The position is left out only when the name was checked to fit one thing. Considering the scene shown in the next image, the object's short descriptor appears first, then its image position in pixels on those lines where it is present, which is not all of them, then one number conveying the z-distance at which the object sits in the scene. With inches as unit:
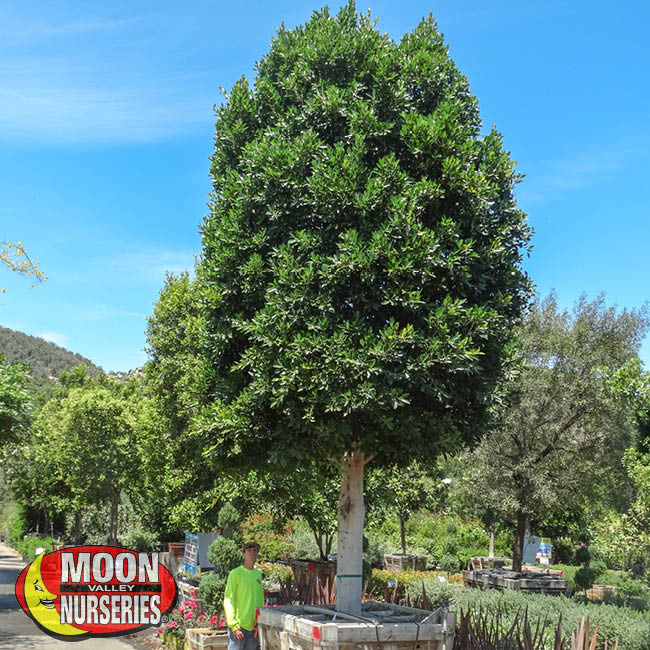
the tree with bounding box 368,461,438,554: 773.9
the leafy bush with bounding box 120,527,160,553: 980.5
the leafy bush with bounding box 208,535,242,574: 516.7
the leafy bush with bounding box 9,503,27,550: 1589.7
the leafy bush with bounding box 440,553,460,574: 1059.9
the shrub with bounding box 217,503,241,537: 600.7
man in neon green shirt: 308.8
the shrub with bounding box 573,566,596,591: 868.0
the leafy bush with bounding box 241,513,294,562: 1011.9
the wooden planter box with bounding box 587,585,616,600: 909.2
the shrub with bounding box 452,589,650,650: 413.4
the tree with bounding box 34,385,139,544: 945.5
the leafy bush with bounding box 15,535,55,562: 1089.3
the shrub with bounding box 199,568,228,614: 464.1
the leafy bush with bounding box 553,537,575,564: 1424.7
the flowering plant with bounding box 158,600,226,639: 455.5
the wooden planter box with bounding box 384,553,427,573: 1071.0
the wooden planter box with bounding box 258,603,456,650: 270.1
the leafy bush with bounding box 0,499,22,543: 1817.2
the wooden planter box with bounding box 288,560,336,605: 442.0
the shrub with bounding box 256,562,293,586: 780.0
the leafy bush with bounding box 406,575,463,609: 607.3
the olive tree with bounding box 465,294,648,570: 716.7
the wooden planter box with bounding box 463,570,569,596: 731.4
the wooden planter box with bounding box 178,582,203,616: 486.3
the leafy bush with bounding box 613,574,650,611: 647.5
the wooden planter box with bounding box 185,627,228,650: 399.2
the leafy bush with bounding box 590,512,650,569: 429.1
